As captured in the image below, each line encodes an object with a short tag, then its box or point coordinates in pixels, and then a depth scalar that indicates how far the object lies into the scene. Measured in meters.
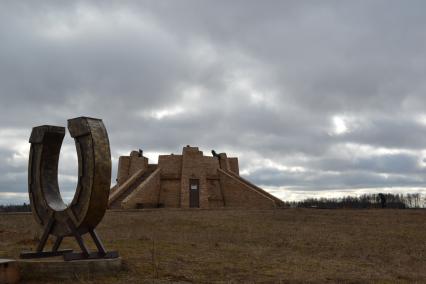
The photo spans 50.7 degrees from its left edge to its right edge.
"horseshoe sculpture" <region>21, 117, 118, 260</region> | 7.07
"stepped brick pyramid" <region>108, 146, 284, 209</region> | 25.19
